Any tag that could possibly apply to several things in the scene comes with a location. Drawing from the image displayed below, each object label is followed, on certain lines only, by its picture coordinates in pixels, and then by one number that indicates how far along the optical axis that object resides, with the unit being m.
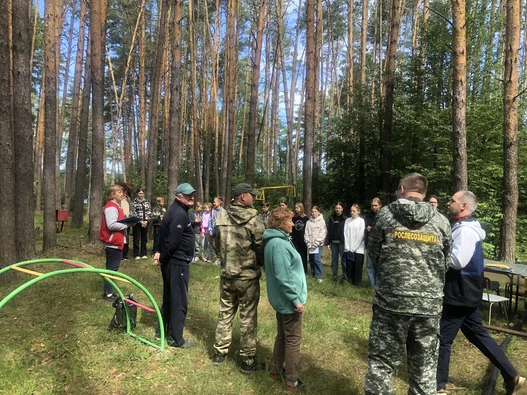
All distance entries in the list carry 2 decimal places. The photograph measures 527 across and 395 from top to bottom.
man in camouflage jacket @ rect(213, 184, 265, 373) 3.76
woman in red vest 5.29
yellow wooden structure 19.10
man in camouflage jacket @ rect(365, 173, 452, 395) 2.68
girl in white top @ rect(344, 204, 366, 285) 7.50
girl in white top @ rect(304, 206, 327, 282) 7.96
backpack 4.50
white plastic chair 5.30
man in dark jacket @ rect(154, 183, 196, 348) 4.12
